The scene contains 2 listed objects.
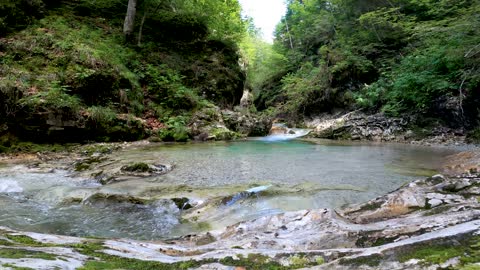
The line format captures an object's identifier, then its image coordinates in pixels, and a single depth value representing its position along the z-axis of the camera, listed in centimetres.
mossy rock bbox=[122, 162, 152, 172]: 630
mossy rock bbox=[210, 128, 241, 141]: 1264
